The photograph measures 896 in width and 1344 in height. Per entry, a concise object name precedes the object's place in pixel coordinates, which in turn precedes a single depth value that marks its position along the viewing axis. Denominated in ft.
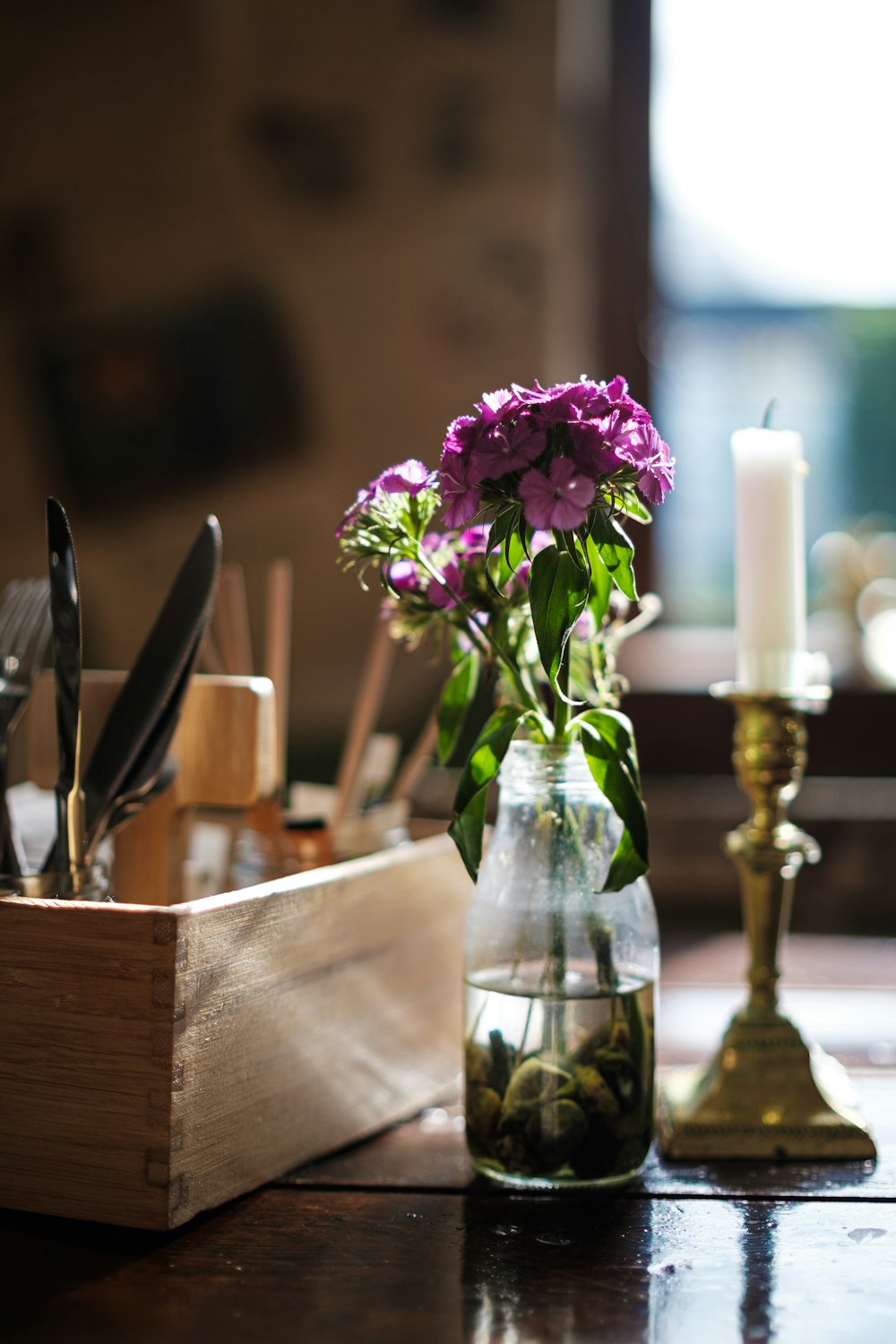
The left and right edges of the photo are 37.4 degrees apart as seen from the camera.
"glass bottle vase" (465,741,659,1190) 1.83
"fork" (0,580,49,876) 2.28
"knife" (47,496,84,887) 1.82
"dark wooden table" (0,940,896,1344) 1.49
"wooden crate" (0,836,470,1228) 1.70
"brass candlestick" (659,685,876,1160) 2.05
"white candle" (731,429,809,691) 2.16
